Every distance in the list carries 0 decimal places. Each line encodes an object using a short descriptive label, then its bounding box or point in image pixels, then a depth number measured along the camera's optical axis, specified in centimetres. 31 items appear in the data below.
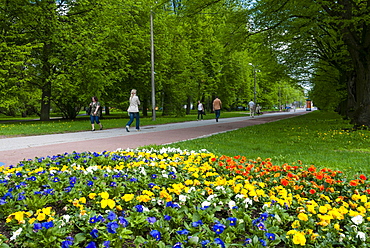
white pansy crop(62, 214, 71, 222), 257
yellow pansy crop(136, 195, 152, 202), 296
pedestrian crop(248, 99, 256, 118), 2944
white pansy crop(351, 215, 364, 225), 259
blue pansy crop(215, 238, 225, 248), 205
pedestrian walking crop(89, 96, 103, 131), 1429
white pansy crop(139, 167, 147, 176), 418
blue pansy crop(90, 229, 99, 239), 218
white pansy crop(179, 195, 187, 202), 304
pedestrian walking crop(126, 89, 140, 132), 1394
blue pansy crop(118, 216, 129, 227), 231
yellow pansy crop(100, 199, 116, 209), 269
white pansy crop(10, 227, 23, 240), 228
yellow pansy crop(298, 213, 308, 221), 255
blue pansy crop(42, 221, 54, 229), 222
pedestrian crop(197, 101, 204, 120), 2385
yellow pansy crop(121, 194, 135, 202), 286
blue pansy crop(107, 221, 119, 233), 220
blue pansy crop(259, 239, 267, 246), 218
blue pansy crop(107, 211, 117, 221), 245
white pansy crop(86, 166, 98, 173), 425
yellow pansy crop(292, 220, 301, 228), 254
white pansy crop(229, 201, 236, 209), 295
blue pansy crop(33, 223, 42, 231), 224
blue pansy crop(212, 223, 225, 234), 233
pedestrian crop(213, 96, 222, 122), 2162
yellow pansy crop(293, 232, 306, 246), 214
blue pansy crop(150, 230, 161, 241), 212
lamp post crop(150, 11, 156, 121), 2039
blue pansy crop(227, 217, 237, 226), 247
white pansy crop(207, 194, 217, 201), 312
